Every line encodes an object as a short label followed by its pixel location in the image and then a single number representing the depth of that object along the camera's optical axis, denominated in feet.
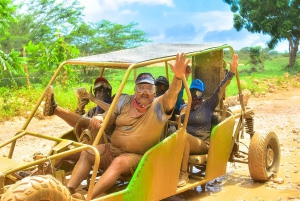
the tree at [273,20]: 99.19
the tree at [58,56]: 51.59
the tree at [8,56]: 40.16
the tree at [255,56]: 104.68
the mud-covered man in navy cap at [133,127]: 17.31
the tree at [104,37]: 92.02
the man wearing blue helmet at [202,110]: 21.45
